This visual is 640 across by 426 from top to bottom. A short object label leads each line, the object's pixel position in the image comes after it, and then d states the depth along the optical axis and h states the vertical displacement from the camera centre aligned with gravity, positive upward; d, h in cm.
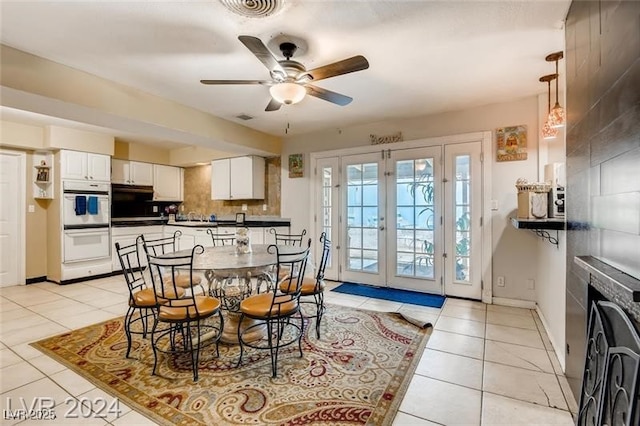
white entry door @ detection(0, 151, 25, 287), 465 -11
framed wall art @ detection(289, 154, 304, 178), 514 +81
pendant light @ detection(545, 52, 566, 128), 245 +82
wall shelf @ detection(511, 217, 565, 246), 219 -10
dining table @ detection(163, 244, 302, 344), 241 -47
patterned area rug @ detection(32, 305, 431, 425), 175 -118
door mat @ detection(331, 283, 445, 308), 376 -113
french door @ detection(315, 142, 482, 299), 386 -6
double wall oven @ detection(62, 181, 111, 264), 480 -16
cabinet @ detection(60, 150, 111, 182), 476 +76
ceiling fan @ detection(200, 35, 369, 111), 203 +101
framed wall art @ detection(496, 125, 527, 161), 350 +83
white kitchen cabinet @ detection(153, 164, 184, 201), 642 +64
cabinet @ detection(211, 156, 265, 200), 541 +63
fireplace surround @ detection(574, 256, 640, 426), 93 -53
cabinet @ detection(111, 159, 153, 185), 566 +78
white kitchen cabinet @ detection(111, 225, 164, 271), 541 -45
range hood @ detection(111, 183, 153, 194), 574 +46
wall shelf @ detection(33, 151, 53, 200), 482 +58
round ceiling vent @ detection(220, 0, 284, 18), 177 +125
